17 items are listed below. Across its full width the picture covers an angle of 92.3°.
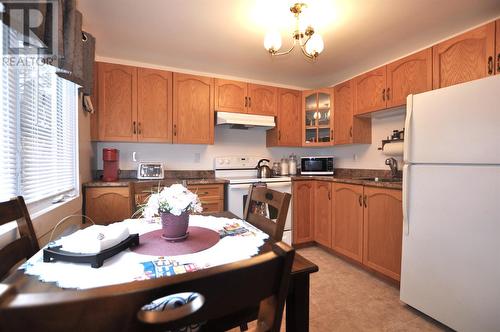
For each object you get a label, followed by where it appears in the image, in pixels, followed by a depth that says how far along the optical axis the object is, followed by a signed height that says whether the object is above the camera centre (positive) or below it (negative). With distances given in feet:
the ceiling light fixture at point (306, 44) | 5.32 +2.72
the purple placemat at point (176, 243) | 2.99 -1.11
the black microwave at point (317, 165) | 10.73 -0.10
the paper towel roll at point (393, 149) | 7.88 +0.49
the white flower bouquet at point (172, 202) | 3.24 -0.55
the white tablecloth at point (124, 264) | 2.25 -1.11
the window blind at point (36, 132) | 3.72 +0.56
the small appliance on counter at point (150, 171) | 8.80 -0.35
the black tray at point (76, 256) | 2.53 -1.03
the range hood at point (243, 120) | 9.44 +1.71
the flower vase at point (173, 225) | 3.34 -0.89
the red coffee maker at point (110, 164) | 8.07 -0.09
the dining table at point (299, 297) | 2.60 -1.51
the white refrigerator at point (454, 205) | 4.46 -0.86
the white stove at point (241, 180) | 8.88 -0.69
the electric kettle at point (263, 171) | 10.39 -0.37
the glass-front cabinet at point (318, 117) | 10.46 +2.06
